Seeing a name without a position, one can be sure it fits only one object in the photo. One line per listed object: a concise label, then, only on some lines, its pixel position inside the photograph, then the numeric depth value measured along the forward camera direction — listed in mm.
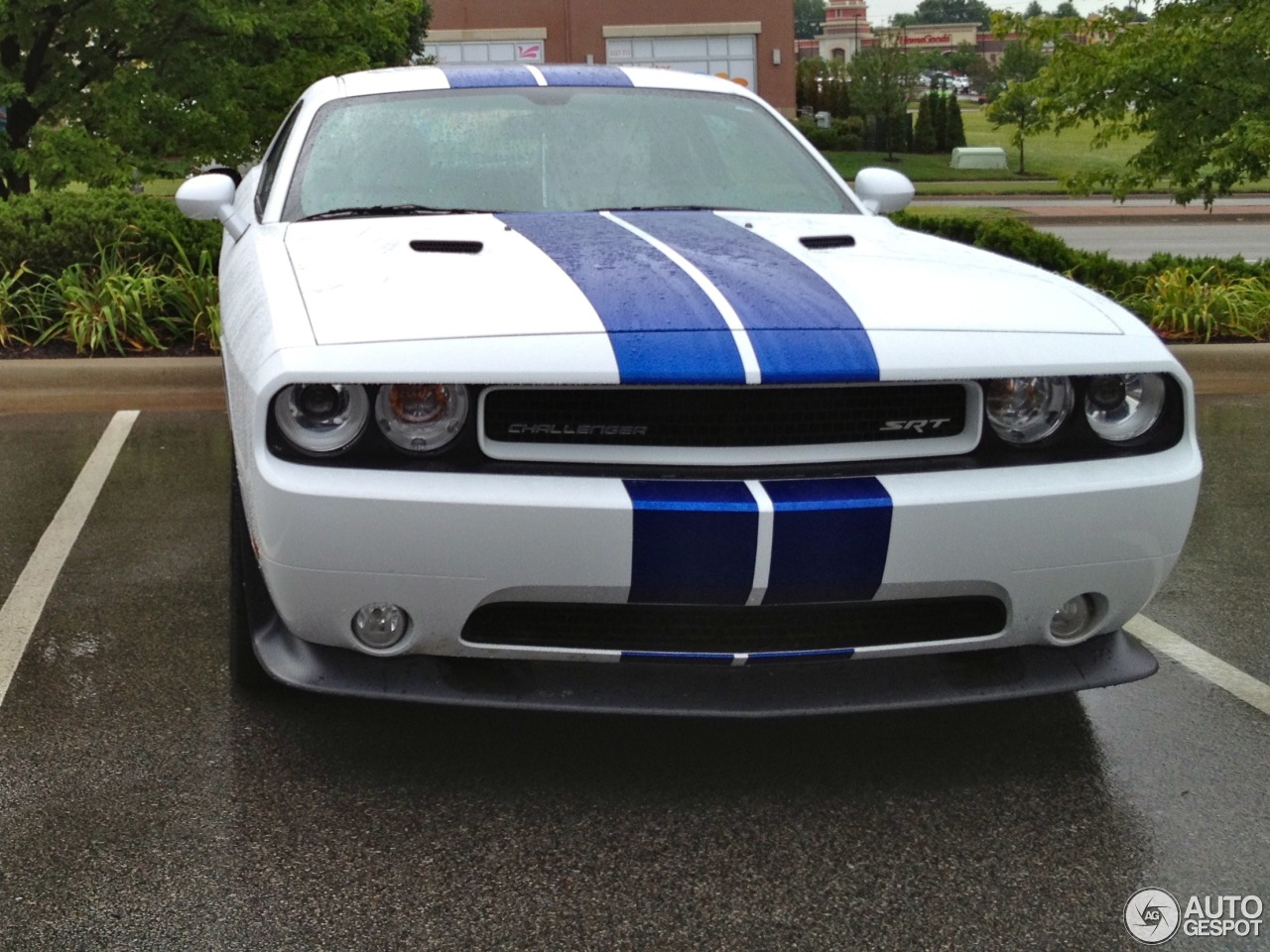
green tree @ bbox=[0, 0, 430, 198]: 10586
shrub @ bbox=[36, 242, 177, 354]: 7992
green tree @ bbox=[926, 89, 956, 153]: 37562
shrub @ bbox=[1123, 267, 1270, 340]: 8477
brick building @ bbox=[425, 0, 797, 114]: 40719
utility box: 33188
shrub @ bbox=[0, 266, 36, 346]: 8125
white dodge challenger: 2869
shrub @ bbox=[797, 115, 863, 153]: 37719
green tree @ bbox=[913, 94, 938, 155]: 37656
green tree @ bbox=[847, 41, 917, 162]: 35750
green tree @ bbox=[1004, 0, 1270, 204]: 8875
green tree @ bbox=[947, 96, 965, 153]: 37844
